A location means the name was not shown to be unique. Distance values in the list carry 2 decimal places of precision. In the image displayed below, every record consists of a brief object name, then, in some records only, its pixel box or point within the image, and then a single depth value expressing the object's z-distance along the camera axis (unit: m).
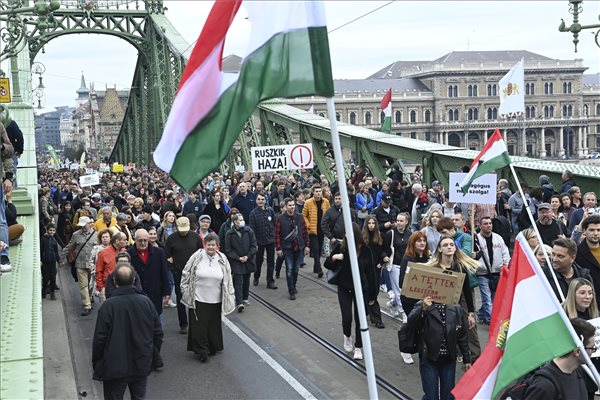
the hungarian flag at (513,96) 11.42
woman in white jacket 9.53
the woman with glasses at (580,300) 6.21
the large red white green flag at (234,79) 3.97
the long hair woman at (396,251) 10.85
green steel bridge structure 5.66
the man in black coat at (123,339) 6.73
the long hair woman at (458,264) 7.37
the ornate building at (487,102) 118.88
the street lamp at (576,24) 18.00
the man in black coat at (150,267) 9.62
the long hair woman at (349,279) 9.33
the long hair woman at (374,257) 9.86
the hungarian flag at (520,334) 4.41
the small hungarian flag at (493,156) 8.96
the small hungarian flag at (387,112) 22.98
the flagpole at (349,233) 3.85
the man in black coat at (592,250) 8.12
